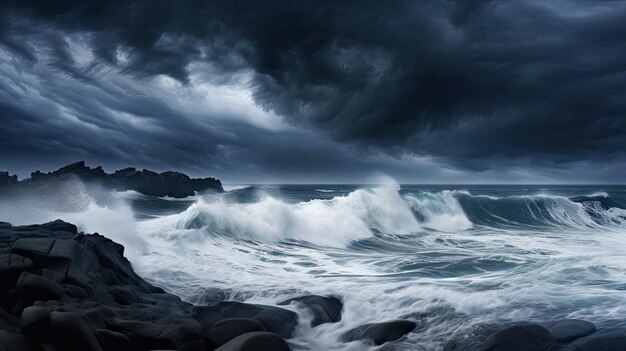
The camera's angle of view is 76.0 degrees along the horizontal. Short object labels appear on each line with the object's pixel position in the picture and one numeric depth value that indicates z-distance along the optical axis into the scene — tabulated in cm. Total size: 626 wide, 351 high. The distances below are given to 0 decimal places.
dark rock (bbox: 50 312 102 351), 382
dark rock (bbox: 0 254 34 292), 489
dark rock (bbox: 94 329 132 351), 423
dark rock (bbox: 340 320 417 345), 545
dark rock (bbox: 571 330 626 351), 430
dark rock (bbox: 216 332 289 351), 406
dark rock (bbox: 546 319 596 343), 460
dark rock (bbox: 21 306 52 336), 387
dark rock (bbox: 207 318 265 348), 486
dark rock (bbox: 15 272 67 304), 474
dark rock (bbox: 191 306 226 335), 560
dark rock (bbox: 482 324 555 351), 433
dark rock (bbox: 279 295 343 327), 639
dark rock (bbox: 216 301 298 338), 575
